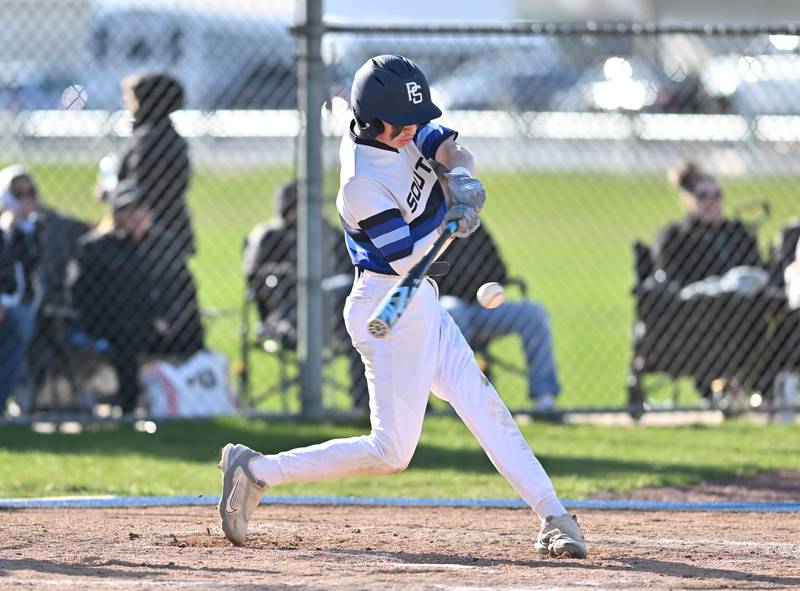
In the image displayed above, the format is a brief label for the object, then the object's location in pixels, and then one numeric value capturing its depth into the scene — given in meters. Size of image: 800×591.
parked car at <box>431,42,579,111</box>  39.00
